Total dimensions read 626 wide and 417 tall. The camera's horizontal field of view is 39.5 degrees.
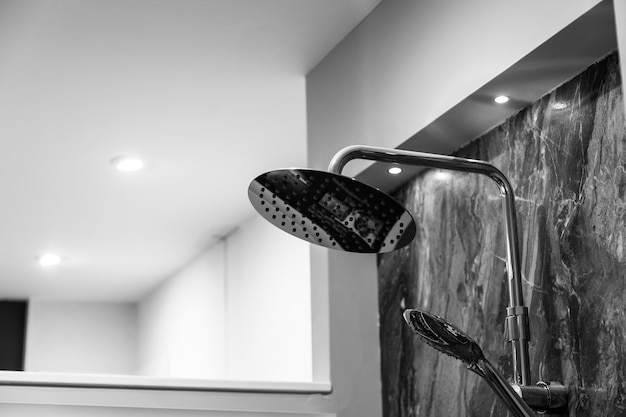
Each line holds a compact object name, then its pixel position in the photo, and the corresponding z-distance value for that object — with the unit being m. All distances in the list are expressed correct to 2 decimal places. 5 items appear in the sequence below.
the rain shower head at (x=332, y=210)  1.16
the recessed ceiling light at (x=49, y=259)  4.16
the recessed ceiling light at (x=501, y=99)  1.56
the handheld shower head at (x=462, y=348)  1.22
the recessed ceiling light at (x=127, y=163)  2.93
